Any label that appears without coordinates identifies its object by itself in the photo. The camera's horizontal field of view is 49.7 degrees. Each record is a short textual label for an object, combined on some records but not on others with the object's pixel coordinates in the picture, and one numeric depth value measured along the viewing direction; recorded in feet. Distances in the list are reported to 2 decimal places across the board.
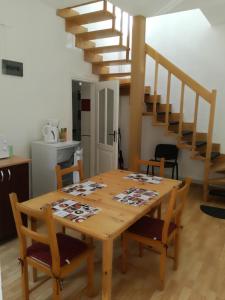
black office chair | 15.76
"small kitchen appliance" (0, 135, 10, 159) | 8.84
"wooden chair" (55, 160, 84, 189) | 7.43
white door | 13.25
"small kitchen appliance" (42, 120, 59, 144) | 10.94
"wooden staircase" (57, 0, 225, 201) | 11.96
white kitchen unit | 10.39
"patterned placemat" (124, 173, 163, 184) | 7.91
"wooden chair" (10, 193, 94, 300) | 4.62
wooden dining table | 4.71
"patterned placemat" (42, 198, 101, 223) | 5.26
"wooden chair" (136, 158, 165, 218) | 8.51
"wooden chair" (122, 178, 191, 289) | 5.95
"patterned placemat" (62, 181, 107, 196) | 6.70
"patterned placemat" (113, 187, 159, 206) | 6.11
